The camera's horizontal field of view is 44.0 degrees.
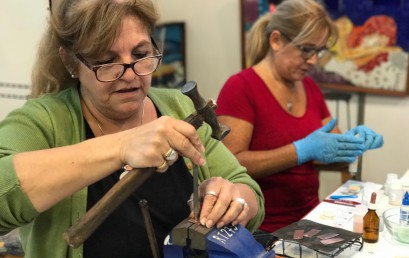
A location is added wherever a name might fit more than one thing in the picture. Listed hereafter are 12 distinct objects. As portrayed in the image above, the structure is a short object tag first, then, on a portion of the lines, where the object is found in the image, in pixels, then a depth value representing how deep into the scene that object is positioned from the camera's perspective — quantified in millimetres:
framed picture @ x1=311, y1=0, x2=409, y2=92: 2920
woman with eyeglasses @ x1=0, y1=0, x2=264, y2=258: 956
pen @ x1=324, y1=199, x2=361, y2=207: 1736
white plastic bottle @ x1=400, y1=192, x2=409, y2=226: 1482
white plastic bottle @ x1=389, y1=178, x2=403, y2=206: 1723
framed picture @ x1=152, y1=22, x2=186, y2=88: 3494
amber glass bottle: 1426
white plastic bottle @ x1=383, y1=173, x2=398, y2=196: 1808
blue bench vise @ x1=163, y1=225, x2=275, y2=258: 995
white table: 1346
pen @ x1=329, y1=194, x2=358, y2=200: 1807
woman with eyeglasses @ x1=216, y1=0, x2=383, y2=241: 1971
